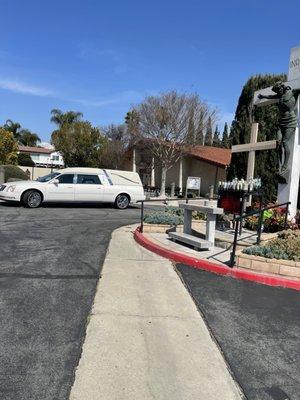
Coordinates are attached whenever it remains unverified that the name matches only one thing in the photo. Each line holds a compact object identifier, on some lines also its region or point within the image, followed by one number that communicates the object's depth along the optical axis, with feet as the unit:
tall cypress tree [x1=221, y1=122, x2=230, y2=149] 174.76
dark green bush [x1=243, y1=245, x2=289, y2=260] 23.73
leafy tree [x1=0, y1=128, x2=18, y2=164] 156.35
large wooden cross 38.34
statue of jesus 34.01
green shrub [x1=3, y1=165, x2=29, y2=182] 103.57
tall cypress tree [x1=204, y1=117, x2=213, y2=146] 115.35
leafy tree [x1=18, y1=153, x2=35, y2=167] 190.30
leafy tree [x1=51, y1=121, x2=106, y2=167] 165.48
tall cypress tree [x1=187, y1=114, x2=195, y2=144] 111.75
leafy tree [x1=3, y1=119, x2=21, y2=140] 275.39
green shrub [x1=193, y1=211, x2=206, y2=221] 37.88
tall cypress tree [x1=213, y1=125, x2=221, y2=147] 182.60
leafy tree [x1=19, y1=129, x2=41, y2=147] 321.11
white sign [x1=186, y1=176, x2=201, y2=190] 97.86
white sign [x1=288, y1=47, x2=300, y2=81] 34.24
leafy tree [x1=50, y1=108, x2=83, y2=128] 199.62
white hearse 56.70
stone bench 28.36
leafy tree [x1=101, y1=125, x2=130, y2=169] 152.25
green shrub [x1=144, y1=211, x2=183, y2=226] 36.38
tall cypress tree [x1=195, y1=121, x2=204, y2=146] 113.54
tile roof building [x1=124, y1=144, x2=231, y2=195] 121.29
